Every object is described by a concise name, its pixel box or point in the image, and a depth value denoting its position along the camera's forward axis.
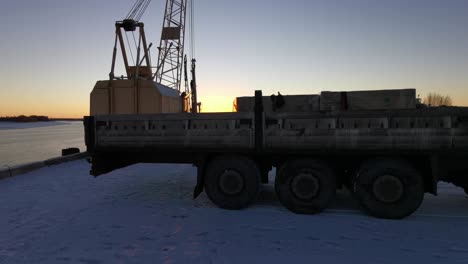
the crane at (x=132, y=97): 12.72
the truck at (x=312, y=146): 4.86
